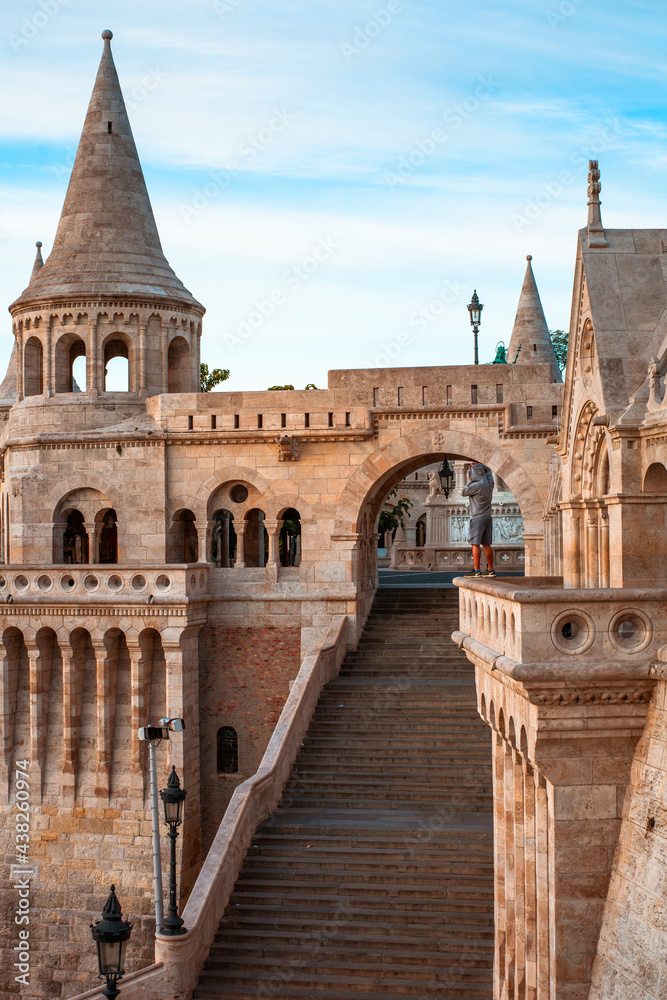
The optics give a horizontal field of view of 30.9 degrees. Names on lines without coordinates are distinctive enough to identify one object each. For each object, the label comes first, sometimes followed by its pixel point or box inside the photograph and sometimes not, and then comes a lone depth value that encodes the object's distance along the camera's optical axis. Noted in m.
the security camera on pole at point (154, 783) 16.78
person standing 23.52
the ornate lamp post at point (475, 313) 28.44
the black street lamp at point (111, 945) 12.52
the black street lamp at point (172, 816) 15.69
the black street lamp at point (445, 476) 25.97
